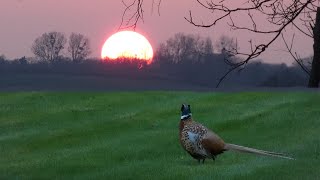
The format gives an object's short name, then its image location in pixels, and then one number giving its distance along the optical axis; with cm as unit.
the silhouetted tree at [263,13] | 1212
